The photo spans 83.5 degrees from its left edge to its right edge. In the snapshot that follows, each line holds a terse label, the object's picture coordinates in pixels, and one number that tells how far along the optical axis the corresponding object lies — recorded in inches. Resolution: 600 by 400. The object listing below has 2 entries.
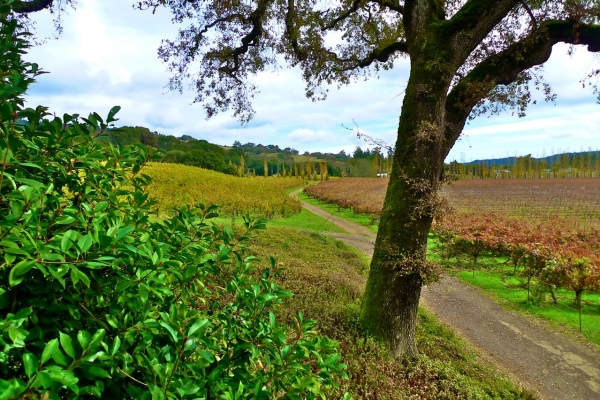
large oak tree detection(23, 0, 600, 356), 169.5
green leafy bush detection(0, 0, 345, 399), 35.5
